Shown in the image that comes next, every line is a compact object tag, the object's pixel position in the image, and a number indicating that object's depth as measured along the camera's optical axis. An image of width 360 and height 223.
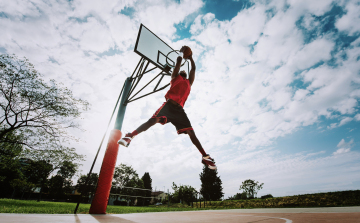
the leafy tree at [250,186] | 56.77
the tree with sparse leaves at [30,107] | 12.07
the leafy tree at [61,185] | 46.02
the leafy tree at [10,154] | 13.79
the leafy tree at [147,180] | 68.19
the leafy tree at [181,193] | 45.25
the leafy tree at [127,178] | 52.18
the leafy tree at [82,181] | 59.61
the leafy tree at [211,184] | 43.38
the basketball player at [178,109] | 2.91
